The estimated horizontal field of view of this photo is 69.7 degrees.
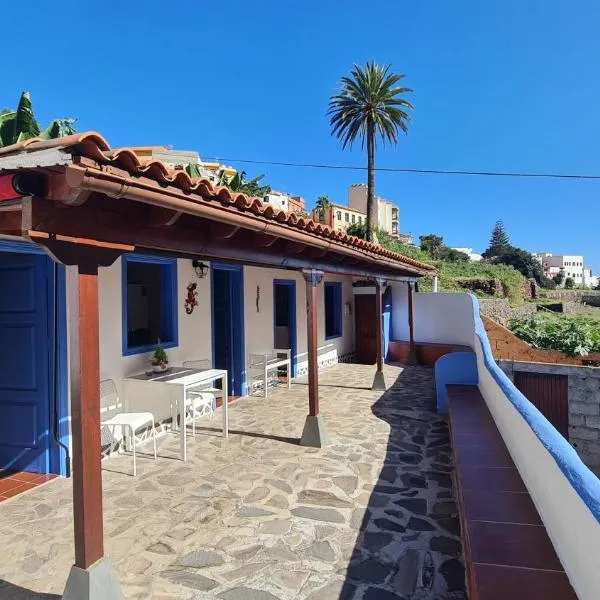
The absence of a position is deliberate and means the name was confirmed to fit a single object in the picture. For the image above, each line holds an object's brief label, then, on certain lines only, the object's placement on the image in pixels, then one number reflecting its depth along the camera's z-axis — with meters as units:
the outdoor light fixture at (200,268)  7.45
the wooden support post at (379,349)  9.65
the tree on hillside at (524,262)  61.19
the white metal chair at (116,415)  5.31
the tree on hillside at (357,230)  29.37
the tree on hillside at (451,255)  53.08
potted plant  6.36
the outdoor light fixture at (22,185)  2.35
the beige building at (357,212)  47.41
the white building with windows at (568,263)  117.47
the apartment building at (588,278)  118.44
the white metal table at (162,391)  5.65
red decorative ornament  7.29
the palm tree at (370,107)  25.08
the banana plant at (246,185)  11.16
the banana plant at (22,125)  7.64
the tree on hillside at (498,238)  77.44
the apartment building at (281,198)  48.60
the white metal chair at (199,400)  6.52
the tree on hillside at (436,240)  64.26
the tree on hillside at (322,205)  47.59
